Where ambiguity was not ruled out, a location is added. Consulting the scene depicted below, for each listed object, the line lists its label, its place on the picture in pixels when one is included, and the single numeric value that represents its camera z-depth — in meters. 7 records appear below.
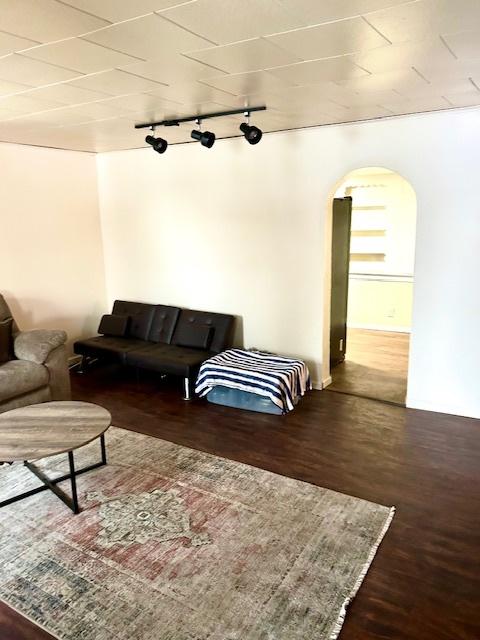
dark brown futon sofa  4.37
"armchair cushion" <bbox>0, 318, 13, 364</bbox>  3.92
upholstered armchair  3.59
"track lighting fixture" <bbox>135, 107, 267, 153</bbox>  3.40
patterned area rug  1.91
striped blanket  3.88
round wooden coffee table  2.47
